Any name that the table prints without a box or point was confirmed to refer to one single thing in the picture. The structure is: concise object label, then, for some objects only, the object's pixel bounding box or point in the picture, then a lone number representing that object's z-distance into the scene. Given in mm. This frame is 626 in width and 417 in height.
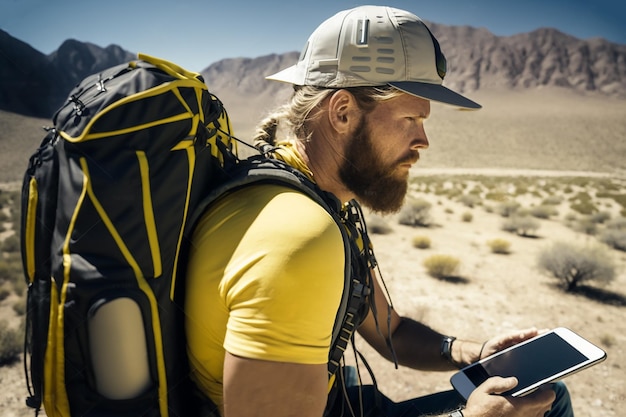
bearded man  906
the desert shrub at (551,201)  15378
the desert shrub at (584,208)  13430
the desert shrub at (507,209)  12954
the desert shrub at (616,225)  10953
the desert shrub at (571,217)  12178
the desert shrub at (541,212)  12734
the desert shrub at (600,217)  12086
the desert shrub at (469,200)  15047
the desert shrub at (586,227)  10492
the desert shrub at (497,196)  16656
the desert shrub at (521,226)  10211
